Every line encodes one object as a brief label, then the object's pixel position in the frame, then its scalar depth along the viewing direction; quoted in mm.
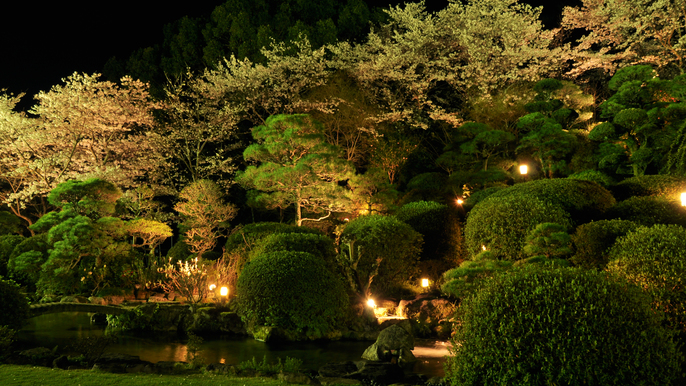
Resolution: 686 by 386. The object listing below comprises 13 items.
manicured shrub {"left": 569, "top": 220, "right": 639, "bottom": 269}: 7613
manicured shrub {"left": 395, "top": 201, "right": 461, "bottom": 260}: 13000
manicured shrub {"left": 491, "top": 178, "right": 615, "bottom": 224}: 9562
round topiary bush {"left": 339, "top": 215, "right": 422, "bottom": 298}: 11828
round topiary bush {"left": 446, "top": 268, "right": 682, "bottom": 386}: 4230
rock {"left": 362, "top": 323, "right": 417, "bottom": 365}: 7902
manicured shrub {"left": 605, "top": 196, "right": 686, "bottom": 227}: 8516
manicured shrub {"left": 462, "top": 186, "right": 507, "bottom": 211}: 12633
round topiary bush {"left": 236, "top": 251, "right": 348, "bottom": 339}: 9523
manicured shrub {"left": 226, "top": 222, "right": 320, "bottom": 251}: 12789
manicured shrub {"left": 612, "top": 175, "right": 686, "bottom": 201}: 9617
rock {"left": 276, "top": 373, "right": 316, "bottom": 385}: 6274
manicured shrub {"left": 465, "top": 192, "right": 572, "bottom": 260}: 8969
